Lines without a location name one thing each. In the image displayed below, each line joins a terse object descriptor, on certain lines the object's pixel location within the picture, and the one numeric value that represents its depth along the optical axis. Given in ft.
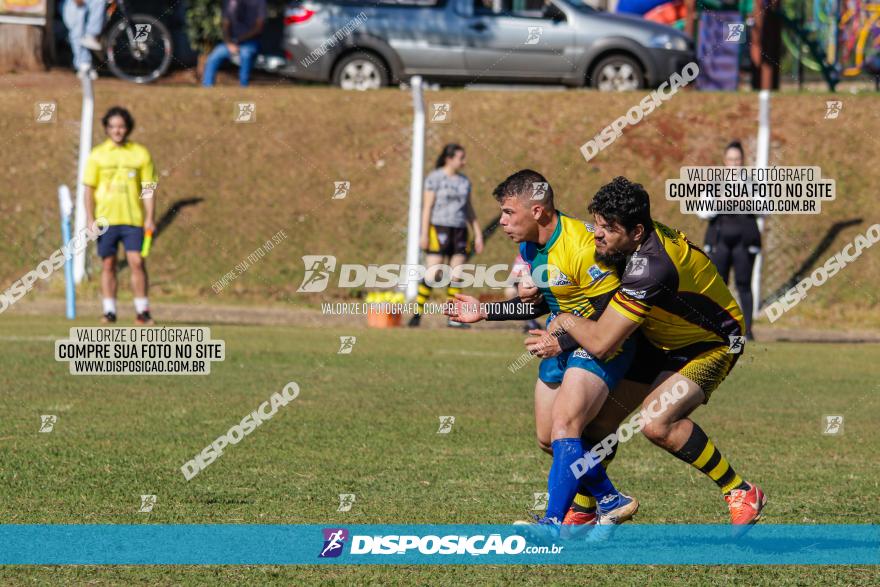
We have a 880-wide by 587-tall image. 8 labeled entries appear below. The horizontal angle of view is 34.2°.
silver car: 76.74
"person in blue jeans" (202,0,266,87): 76.64
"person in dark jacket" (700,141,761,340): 55.31
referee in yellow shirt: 52.24
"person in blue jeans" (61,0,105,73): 78.59
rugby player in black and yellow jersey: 22.89
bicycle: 80.12
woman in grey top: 57.67
